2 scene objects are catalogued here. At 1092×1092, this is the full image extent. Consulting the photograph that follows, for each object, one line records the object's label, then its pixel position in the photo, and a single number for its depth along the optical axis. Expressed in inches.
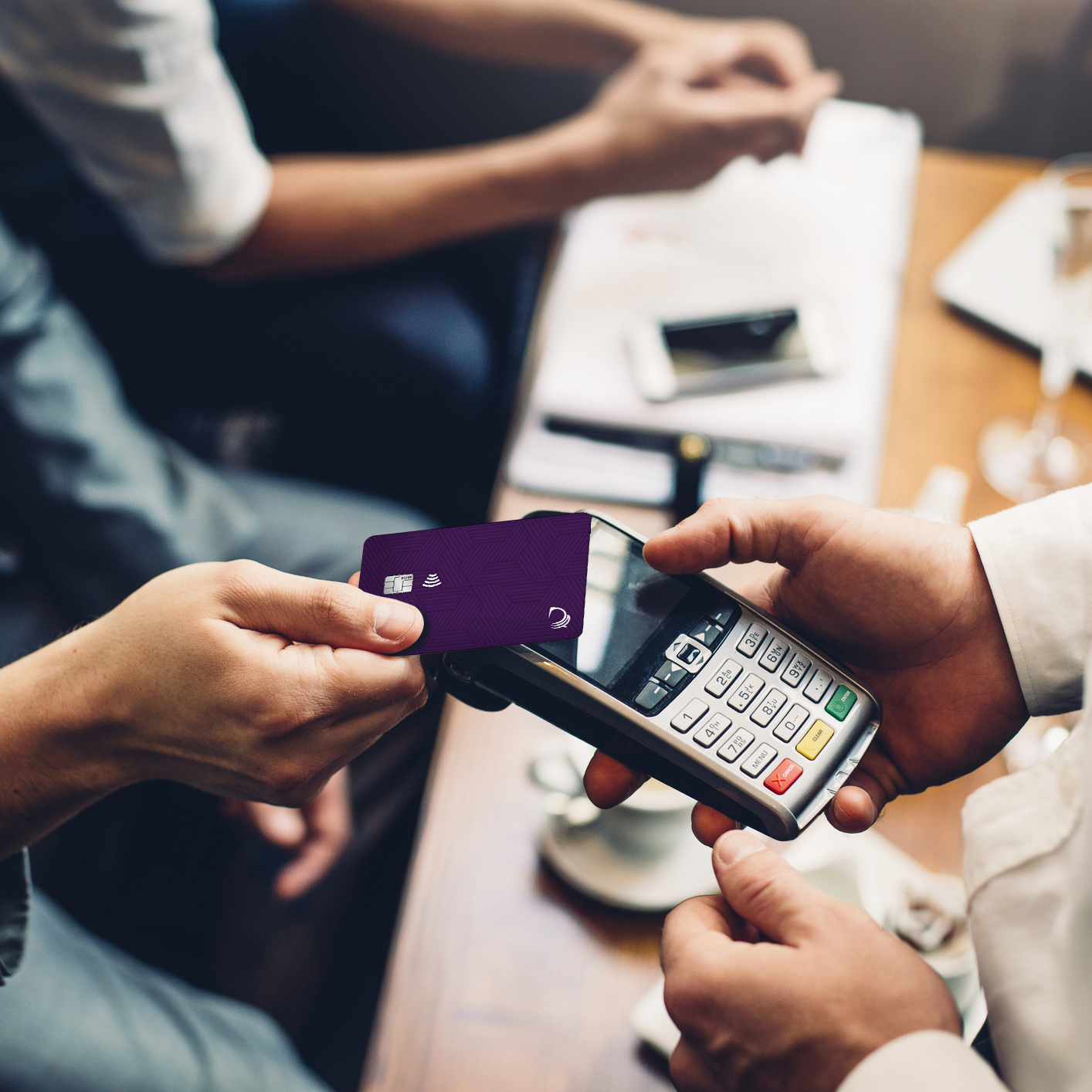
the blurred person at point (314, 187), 31.1
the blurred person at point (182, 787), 31.3
